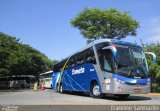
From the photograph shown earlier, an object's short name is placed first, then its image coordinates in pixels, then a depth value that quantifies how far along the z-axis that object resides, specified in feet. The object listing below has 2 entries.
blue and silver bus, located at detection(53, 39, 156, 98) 24.07
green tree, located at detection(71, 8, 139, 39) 61.32
